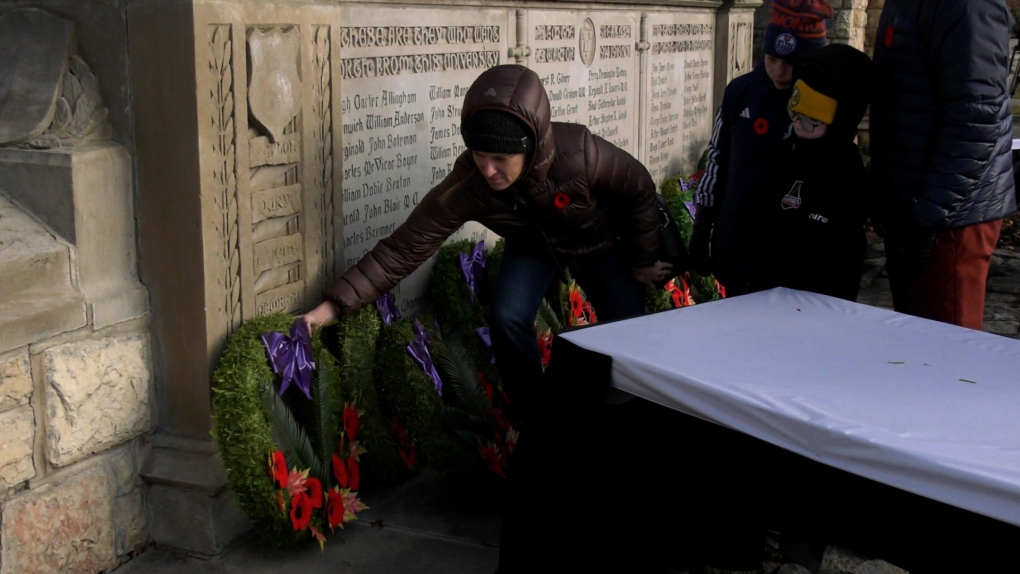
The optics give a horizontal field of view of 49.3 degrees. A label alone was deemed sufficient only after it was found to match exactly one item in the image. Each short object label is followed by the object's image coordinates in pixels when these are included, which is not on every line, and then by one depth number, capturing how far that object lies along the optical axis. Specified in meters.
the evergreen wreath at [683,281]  5.26
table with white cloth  1.91
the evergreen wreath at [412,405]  3.68
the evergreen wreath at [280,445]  3.21
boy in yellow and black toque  4.06
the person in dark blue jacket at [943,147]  3.36
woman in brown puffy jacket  3.30
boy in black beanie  3.32
